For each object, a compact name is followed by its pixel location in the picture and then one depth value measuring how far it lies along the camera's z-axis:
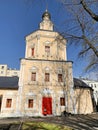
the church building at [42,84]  19.85
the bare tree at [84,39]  8.61
